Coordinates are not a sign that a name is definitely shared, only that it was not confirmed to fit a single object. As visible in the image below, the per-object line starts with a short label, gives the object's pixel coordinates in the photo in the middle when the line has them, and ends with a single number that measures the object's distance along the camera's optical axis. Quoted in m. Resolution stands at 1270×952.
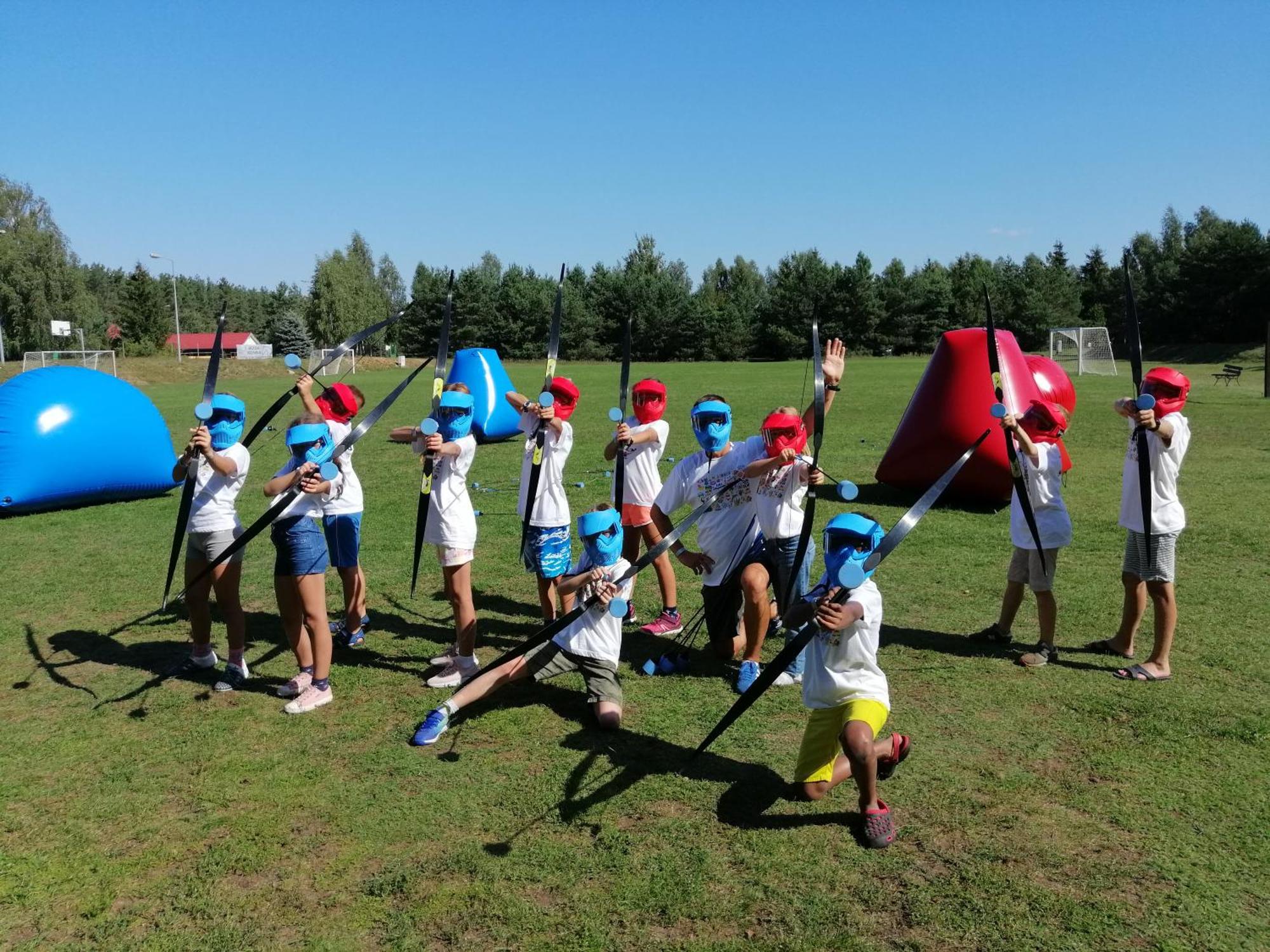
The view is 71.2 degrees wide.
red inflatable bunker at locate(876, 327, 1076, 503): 11.20
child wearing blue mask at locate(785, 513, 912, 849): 4.20
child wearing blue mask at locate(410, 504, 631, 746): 5.27
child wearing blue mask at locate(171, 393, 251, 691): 6.05
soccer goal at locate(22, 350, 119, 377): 42.44
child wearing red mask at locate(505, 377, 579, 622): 6.54
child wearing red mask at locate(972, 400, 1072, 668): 6.28
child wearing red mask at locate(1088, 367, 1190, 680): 5.95
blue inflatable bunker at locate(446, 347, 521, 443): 17.67
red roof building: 87.19
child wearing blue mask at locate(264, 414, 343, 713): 5.64
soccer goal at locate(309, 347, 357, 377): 49.54
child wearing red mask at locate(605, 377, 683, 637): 6.98
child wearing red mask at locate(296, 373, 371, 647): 6.64
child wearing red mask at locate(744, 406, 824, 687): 5.77
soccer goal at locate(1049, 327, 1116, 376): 42.62
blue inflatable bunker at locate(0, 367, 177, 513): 11.79
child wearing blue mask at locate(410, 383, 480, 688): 6.00
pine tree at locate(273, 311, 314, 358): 70.19
